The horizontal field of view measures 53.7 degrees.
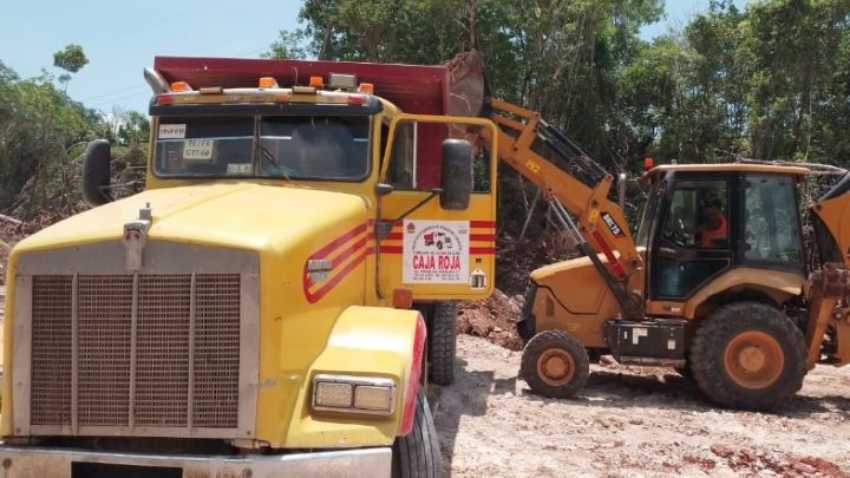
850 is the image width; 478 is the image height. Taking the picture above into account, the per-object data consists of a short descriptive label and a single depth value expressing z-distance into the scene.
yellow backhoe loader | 8.51
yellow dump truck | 3.62
